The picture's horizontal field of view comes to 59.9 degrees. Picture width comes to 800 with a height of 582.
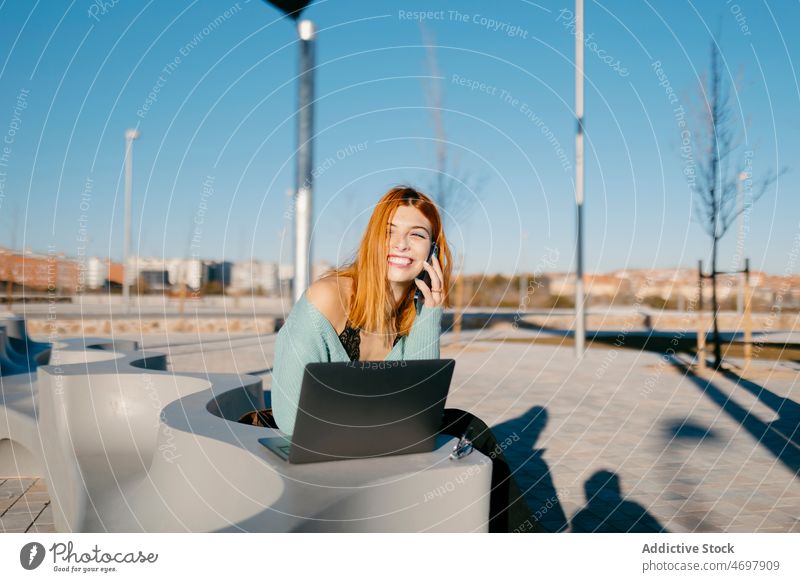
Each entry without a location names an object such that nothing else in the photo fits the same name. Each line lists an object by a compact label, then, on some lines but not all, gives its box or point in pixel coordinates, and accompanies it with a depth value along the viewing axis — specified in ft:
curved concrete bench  6.25
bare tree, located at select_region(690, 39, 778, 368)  29.84
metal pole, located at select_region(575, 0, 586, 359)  36.32
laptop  6.10
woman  7.61
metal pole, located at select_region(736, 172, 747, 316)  30.33
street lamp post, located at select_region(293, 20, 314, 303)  13.05
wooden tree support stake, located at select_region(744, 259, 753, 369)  31.04
